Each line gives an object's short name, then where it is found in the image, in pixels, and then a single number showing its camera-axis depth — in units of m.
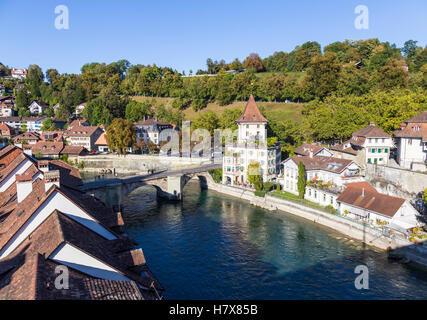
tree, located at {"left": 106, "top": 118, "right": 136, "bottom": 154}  85.95
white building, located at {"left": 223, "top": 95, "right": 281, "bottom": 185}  63.00
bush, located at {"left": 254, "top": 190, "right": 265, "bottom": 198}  55.78
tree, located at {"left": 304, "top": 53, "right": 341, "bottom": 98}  98.00
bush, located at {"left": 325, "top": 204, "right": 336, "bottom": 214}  45.22
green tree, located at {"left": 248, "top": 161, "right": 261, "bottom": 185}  61.59
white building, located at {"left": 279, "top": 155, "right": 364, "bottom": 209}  49.72
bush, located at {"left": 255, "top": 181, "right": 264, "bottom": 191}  58.41
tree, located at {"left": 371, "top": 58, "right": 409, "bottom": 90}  84.25
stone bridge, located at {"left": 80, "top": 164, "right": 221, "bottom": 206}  49.75
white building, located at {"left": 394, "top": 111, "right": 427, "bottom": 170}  49.19
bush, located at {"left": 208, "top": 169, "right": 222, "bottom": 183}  66.69
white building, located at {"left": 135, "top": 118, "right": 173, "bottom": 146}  101.81
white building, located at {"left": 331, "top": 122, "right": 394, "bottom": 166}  54.47
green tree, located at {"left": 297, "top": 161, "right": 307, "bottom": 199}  51.72
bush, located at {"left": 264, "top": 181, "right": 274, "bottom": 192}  58.09
